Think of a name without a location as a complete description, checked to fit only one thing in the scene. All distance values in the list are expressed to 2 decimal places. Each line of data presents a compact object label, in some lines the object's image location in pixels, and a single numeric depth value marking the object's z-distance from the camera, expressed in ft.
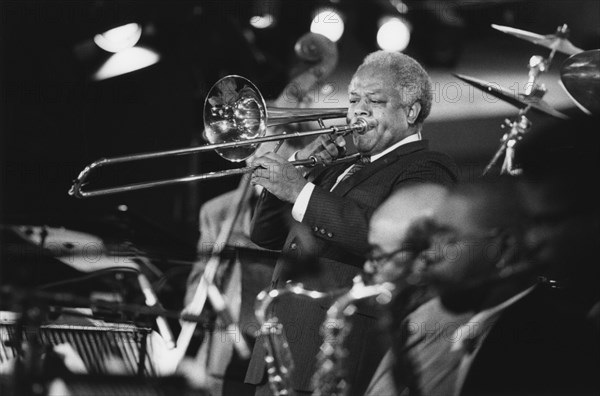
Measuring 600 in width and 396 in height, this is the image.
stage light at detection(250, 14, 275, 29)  36.01
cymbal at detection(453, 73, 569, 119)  22.43
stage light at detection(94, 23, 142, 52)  34.68
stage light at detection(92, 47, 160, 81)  35.35
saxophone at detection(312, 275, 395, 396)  14.20
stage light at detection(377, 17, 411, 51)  32.89
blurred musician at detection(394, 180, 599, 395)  12.88
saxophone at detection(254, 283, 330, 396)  16.75
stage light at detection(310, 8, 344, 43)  34.24
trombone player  19.63
